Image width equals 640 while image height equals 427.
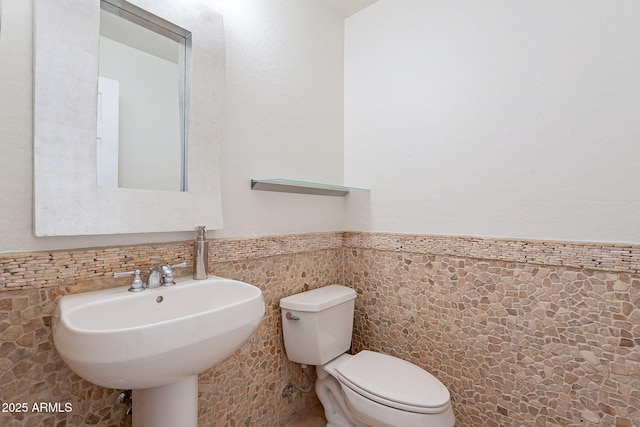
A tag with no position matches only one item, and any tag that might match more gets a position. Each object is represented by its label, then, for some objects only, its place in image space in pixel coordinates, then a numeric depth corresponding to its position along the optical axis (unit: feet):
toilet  3.81
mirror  2.89
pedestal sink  2.28
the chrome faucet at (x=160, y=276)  3.43
